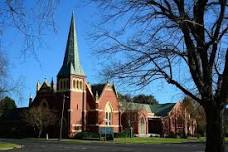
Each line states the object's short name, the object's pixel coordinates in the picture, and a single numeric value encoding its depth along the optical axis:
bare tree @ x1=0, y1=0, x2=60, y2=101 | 50.71
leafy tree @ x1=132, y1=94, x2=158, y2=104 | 153.38
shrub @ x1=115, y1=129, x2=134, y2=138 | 90.82
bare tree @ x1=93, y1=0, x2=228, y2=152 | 10.98
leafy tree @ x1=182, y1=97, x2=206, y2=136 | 111.43
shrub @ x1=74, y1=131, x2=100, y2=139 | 85.32
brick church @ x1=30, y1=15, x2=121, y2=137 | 92.38
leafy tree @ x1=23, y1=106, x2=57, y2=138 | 90.19
